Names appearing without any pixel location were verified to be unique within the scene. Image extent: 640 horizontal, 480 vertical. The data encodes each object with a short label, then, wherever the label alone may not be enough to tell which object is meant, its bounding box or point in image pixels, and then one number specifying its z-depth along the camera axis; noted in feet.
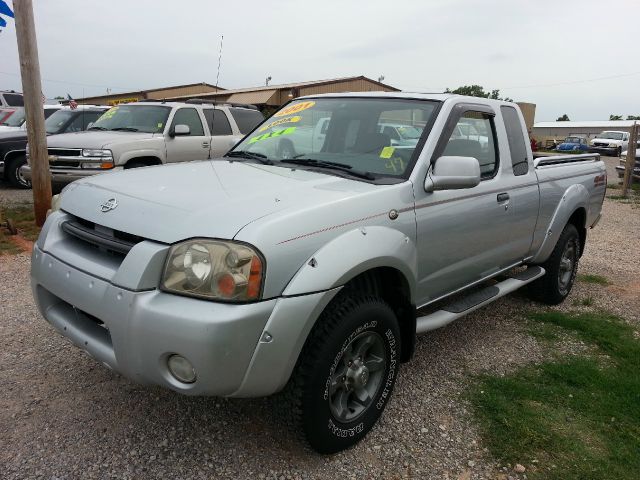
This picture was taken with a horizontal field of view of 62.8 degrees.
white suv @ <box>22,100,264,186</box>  25.46
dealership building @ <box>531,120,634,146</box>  224.33
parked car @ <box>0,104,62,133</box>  37.49
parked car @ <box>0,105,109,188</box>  33.35
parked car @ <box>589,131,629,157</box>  110.63
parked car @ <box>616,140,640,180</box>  47.67
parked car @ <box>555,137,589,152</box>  129.18
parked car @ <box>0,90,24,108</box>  49.34
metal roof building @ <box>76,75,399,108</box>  87.51
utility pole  21.36
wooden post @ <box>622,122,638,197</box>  42.94
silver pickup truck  6.98
